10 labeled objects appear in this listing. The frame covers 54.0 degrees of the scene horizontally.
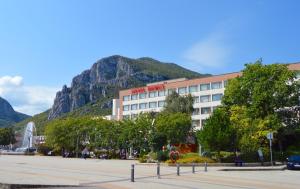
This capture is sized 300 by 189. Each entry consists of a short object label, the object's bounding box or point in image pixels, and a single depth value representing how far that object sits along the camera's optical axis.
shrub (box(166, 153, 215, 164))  25.58
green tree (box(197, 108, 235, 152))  27.95
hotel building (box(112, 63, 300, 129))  68.60
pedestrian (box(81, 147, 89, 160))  43.54
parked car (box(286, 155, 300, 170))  22.94
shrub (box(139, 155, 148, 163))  31.46
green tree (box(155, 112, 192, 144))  44.79
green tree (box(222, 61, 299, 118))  33.32
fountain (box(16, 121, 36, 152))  76.37
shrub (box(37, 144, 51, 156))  57.28
